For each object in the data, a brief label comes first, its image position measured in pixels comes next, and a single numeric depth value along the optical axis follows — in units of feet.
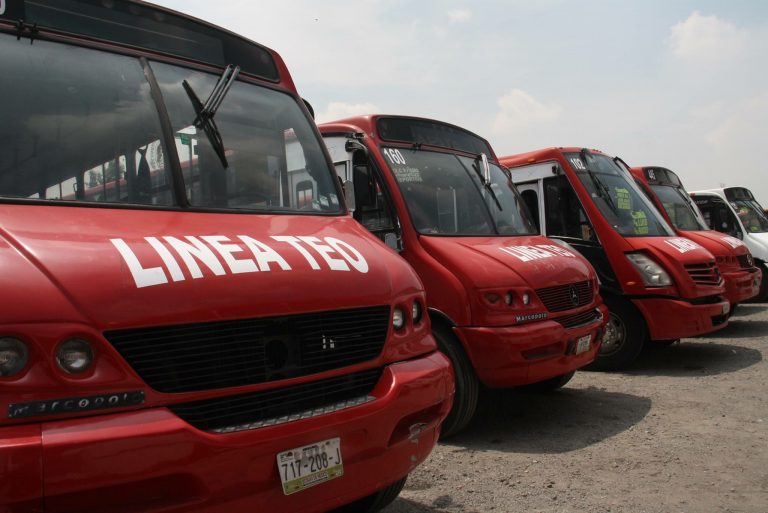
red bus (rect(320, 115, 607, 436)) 17.06
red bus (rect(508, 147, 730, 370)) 24.94
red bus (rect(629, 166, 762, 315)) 30.96
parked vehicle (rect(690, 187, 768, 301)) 42.32
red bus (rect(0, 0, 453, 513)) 7.36
